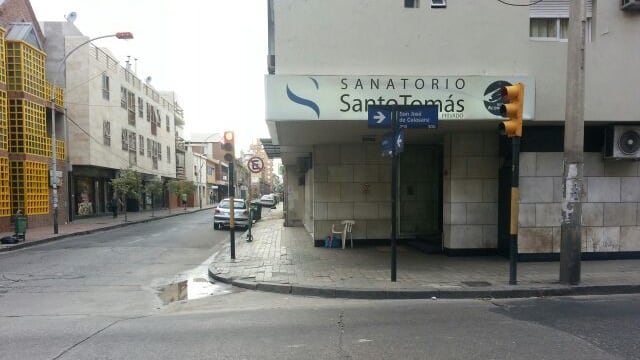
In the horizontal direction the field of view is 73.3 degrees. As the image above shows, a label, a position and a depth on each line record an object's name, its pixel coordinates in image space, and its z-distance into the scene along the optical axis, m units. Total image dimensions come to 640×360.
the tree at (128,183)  28.62
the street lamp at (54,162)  18.88
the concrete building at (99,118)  27.42
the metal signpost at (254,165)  15.71
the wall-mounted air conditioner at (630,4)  9.62
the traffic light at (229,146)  11.86
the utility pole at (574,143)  7.89
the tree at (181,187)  41.66
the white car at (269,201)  51.00
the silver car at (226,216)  22.12
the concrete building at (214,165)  72.19
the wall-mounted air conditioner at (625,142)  10.23
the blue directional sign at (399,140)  8.09
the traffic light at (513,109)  7.71
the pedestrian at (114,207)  31.31
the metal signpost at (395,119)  8.22
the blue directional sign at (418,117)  8.32
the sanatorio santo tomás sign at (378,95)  8.77
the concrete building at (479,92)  9.02
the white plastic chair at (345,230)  13.14
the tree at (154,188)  34.66
